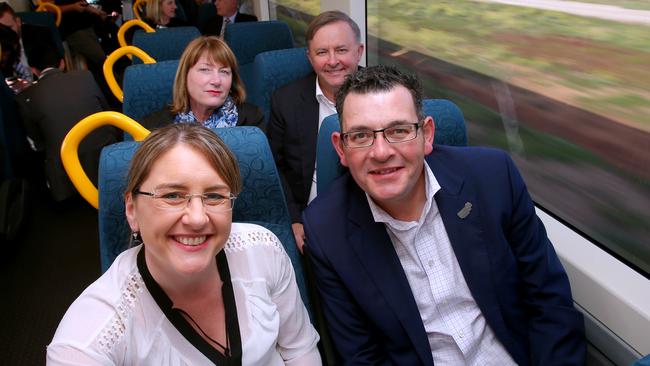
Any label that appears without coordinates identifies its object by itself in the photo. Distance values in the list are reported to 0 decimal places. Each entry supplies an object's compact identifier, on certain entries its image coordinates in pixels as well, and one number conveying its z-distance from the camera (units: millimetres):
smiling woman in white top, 960
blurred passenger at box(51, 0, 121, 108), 5090
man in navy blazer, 1305
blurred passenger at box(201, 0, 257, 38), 4242
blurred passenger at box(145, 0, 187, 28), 4262
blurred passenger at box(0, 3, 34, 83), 4027
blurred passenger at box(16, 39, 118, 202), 3004
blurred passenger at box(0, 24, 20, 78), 3348
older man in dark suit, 2176
